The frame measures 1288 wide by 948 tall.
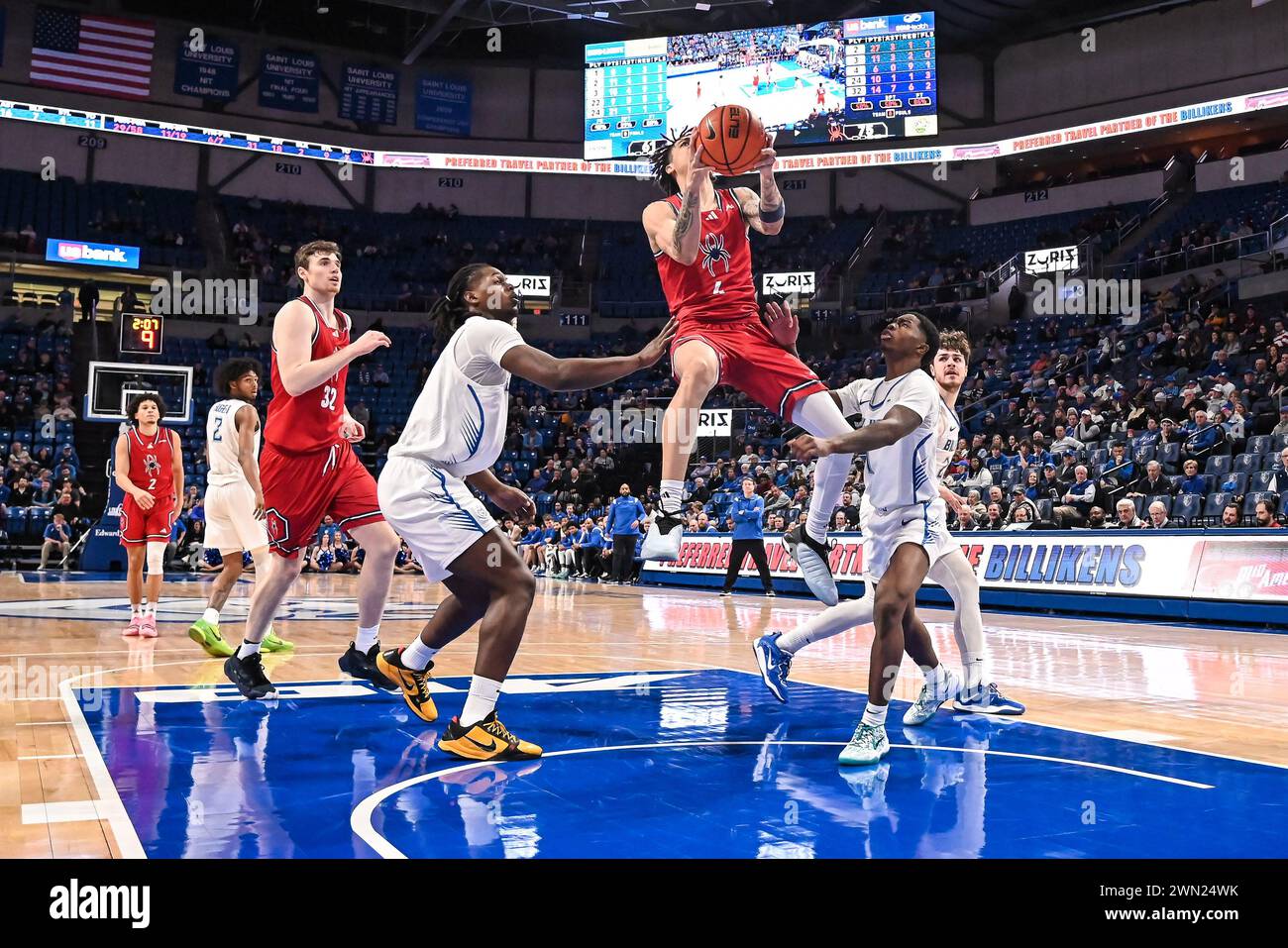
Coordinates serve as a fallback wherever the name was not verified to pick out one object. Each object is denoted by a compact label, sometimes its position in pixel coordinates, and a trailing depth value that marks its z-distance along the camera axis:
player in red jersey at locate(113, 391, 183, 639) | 8.45
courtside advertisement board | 10.62
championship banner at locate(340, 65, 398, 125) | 30.47
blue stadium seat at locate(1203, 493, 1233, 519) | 12.70
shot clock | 20.12
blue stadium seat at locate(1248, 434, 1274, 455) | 13.58
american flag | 27.03
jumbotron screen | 23.59
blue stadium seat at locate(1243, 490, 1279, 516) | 12.73
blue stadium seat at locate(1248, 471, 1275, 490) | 12.78
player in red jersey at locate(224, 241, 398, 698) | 5.32
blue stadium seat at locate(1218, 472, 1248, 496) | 13.15
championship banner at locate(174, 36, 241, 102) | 28.92
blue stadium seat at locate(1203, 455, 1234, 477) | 13.73
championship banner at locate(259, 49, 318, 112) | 29.75
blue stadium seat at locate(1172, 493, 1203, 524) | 12.93
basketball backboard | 18.55
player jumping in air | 5.14
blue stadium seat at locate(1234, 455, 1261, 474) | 13.48
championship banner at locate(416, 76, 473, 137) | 31.05
